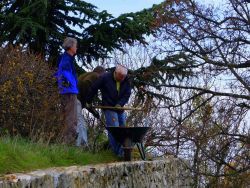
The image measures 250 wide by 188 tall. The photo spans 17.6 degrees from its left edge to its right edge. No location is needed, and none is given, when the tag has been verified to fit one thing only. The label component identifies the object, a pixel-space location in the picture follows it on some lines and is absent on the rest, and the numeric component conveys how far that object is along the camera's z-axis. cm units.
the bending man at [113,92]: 1398
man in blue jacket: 1343
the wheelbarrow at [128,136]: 1319
